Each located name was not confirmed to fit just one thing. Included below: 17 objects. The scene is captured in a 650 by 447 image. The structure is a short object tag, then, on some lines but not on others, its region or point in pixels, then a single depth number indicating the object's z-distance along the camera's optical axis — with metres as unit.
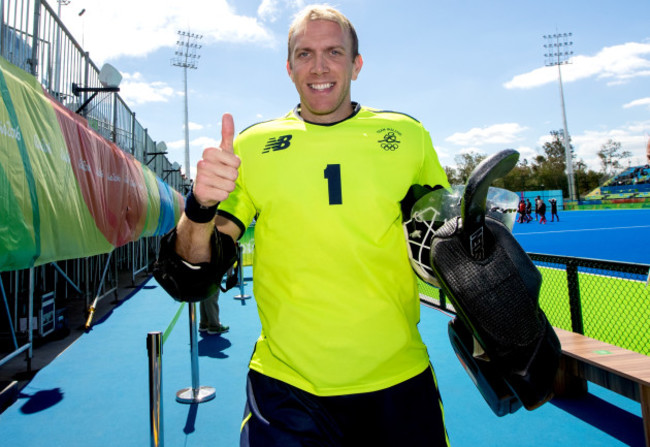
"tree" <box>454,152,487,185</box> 73.19
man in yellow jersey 1.41
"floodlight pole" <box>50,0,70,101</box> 6.14
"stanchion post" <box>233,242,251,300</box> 9.00
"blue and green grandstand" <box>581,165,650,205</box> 51.42
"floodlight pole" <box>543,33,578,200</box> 55.69
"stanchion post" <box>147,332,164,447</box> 2.22
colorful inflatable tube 3.33
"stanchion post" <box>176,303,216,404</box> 4.21
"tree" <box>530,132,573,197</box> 69.06
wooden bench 3.09
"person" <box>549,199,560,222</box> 30.28
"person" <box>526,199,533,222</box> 32.46
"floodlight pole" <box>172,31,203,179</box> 36.06
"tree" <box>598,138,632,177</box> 69.06
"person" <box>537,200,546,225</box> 29.56
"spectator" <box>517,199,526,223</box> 32.81
